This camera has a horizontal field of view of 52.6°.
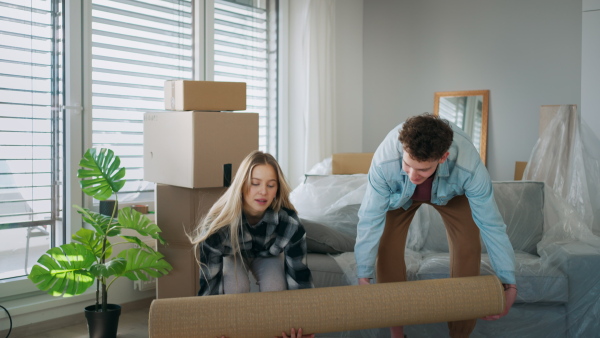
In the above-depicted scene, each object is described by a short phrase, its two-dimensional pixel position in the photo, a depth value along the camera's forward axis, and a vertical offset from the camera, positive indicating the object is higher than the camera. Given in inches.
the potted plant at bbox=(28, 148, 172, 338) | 105.7 -18.9
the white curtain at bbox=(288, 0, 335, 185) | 178.1 +20.8
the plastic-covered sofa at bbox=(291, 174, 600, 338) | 101.7 -18.6
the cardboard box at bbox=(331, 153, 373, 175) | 157.8 -2.5
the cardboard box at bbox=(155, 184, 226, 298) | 115.7 -14.7
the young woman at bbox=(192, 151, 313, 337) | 83.0 -11.5
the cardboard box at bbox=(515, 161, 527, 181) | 162.4 -3.7
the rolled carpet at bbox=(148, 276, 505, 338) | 72.9 -19.4
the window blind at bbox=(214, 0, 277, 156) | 163.8 +28.0
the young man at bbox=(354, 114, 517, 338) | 74.0 -6.8
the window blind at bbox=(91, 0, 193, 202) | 132.6 +18.9
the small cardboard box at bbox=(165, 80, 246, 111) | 112.7 +10.7
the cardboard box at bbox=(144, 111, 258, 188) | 111.5 +1.2
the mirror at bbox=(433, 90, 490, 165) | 174.1 +12.6
